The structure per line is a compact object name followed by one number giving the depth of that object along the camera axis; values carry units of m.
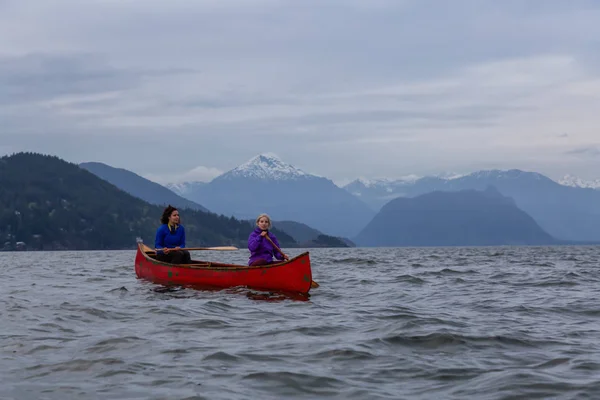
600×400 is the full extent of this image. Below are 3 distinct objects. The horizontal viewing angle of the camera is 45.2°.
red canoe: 22.91
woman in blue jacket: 27.73
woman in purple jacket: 24.14
